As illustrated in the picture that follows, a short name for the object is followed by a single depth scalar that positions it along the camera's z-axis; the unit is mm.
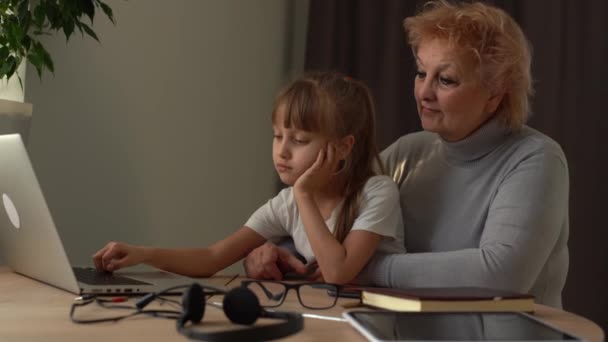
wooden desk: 867
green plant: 2111
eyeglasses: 1164
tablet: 817
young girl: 1537
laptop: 1171
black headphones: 879
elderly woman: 1529
